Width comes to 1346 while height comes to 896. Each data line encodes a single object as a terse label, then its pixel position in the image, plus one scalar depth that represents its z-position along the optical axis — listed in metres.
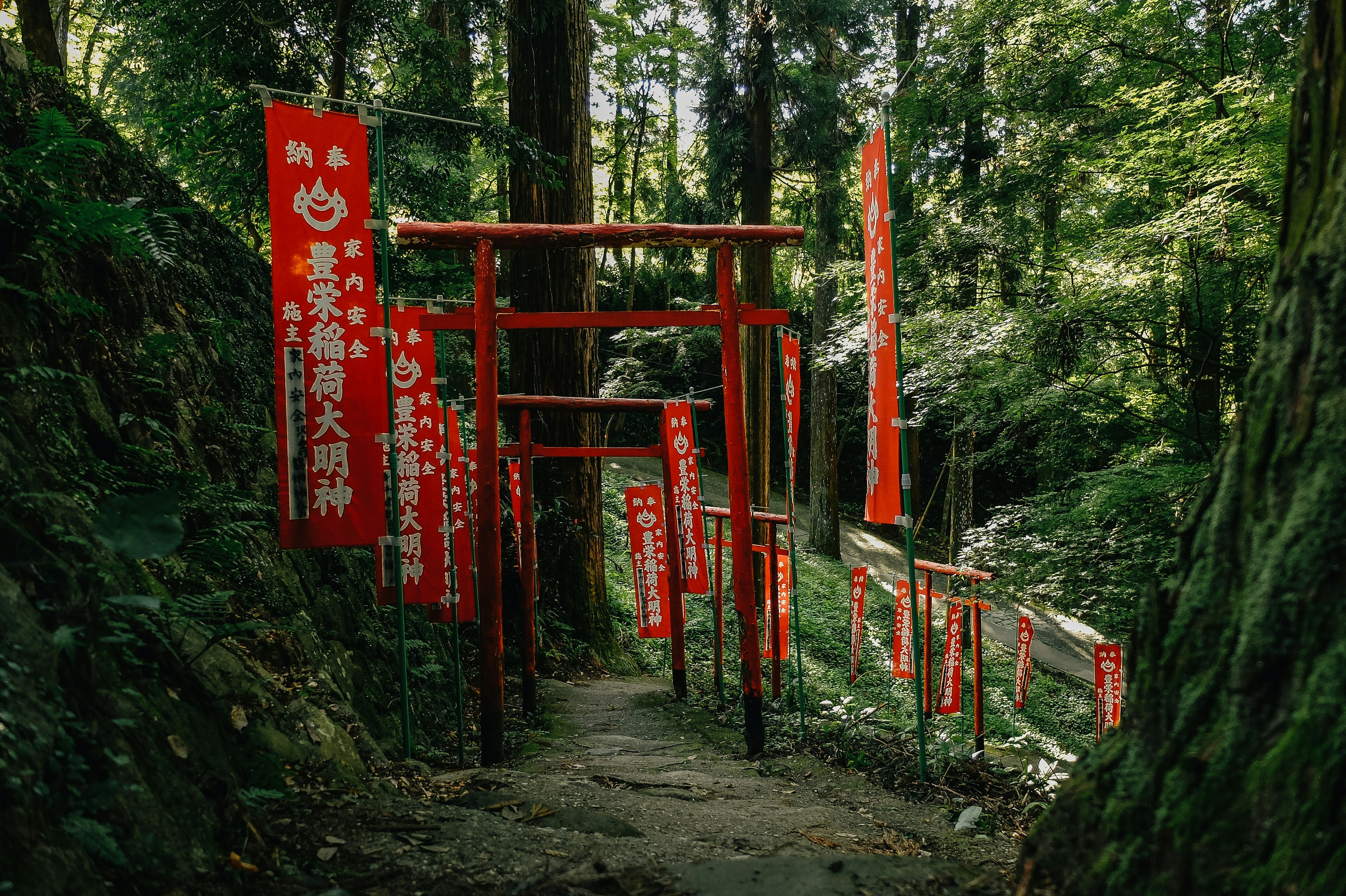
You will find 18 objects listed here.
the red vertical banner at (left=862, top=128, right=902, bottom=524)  3.97
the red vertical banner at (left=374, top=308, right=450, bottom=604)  4.75
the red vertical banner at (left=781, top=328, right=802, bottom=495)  6.57
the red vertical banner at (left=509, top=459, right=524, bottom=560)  6.85
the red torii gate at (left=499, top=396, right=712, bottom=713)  6.42
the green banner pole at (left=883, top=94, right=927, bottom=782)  3.77
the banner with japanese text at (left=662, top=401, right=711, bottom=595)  7.27
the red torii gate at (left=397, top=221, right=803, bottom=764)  4.25
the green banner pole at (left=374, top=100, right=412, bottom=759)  3.59
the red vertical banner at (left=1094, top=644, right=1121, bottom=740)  8.96
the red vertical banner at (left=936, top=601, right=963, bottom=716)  9.52
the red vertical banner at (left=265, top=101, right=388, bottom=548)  3.51
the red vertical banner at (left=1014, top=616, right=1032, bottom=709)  9.88
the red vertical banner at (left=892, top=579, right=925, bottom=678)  10.34
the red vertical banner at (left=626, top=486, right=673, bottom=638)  8.18
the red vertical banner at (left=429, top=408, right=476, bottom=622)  5.08
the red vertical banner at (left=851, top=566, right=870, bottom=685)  9.91
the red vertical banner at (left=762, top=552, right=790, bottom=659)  7.71
